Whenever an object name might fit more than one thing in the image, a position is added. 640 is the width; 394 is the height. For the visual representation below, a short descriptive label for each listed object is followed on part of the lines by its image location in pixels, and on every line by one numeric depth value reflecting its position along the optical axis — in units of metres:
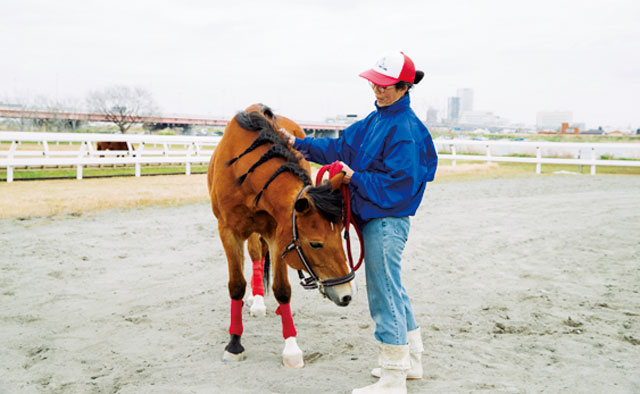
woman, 2.76
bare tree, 49.94
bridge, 41.97
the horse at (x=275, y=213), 2.83
